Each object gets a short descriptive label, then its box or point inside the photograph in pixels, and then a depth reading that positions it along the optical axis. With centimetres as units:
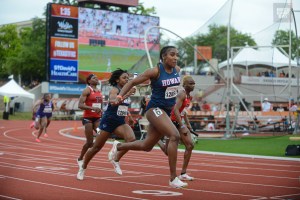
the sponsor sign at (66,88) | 4997
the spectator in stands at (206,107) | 3491
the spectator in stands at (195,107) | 3306
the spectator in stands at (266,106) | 3129
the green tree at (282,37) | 2884
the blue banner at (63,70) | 4684
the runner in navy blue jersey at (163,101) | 943
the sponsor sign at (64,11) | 4656
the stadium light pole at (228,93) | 2679
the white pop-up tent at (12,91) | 4456
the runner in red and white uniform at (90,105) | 1245
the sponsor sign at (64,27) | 4647
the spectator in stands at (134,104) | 3195
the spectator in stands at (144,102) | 2085
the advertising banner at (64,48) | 4653
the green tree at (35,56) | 6388
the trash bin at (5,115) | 4912
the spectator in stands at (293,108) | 2814
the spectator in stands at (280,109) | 3153
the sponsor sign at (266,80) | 3003
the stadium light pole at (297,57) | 2637
